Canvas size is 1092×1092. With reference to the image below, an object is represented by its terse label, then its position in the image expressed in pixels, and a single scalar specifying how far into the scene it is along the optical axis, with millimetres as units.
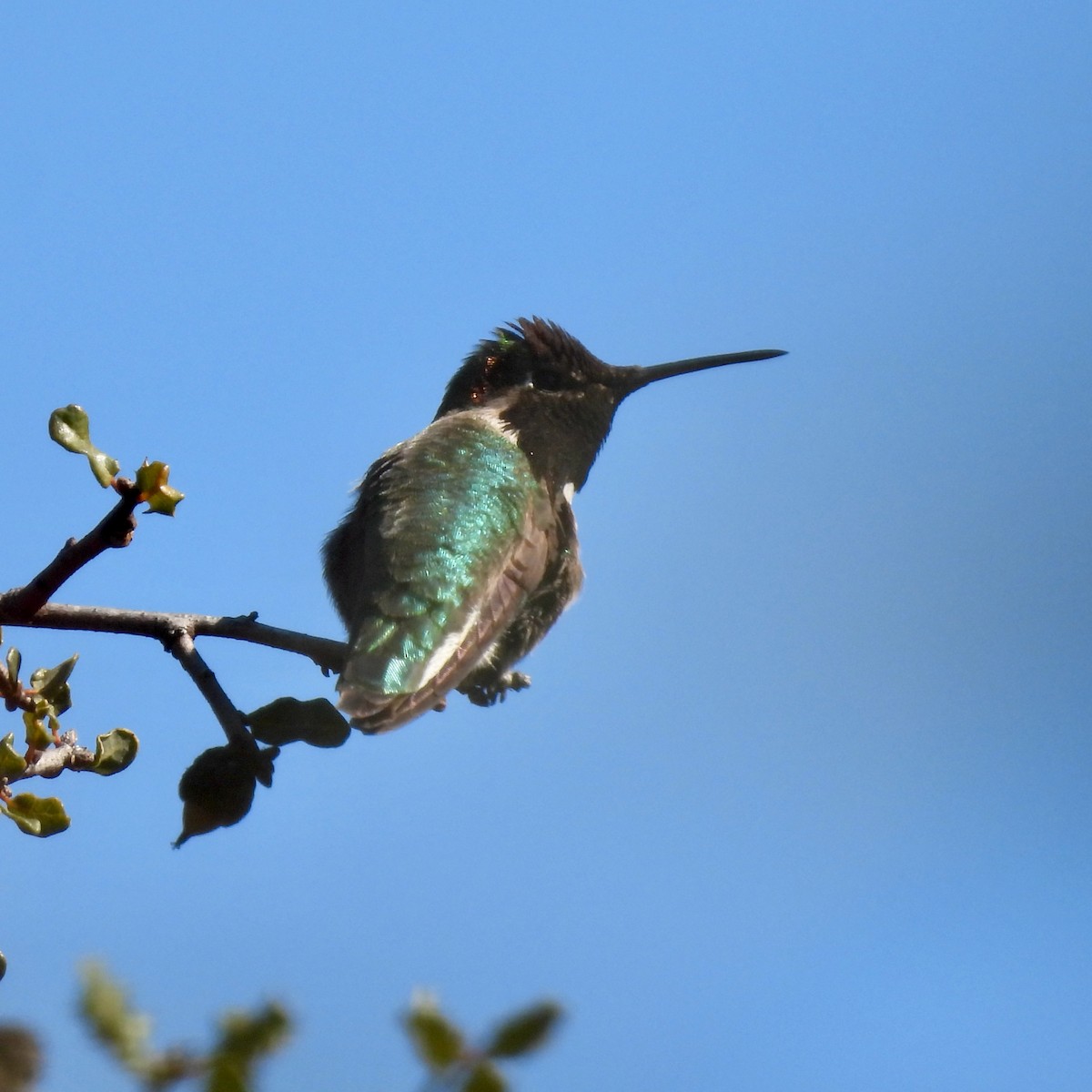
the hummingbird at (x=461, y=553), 7039
